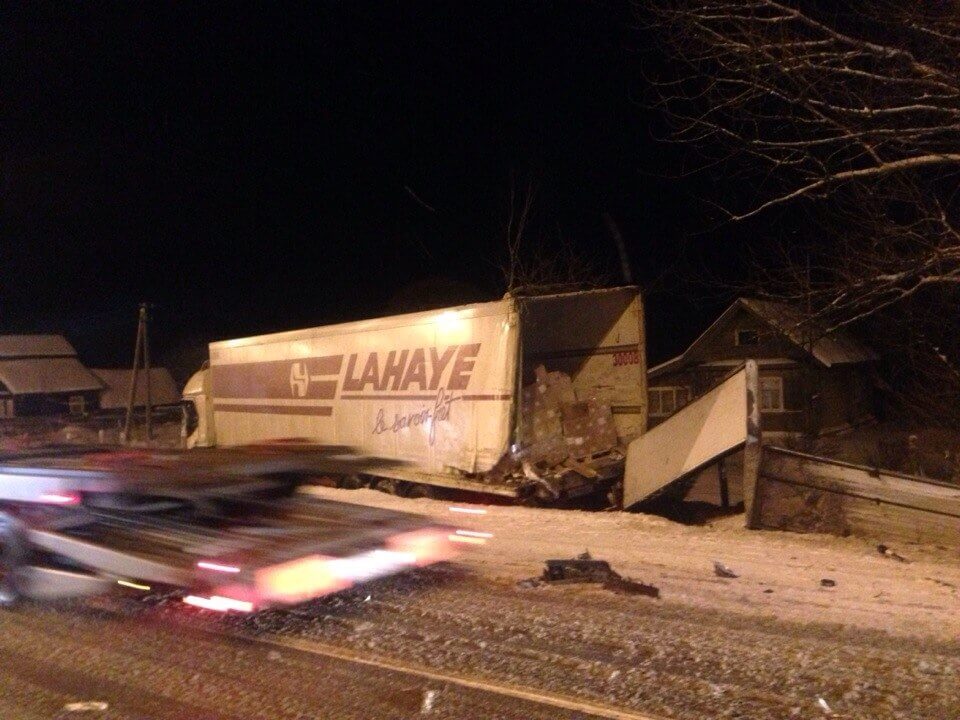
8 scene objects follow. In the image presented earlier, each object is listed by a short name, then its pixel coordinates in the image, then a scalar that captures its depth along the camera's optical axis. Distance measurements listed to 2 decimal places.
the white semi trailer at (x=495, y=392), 12.33
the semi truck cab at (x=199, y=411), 20.92
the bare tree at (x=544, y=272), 26.50
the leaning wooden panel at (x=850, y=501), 9.12
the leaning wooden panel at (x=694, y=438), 10.48
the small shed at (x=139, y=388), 52.19
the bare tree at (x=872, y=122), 9.02
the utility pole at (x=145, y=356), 33.03
